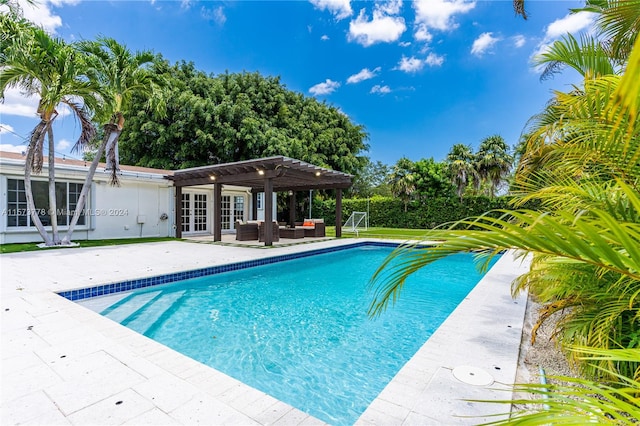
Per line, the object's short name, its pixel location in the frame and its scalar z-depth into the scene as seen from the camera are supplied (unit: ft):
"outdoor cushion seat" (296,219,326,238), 49.16
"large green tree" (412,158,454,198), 68.08
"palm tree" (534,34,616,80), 12.59
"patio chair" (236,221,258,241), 42.88
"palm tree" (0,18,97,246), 27.76
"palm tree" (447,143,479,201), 63.21
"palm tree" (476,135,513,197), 63.00
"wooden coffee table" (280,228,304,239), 46.85
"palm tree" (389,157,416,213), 66.03
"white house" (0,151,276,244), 34.32
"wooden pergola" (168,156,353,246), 35.55
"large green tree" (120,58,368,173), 60.16
